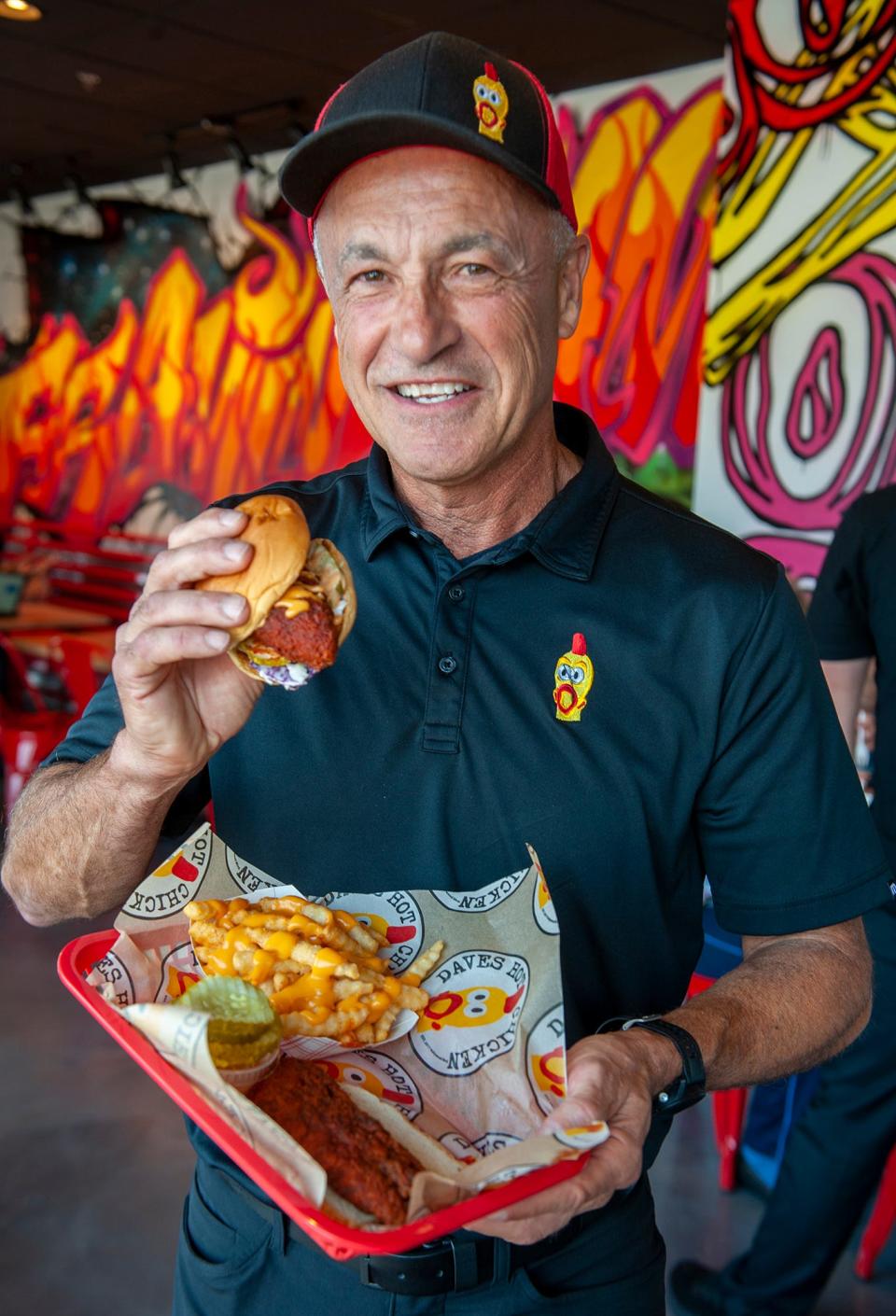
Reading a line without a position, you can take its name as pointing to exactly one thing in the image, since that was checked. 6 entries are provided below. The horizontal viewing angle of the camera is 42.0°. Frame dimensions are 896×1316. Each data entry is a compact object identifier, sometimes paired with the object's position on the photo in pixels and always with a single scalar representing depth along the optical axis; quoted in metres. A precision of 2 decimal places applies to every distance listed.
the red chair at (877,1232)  3.14
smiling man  1.41
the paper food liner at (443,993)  1.21
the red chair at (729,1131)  3.51
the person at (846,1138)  2.83
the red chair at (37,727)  6.31
